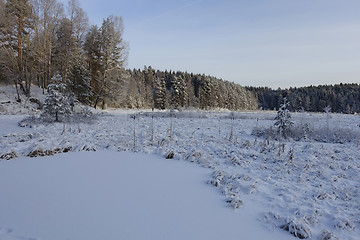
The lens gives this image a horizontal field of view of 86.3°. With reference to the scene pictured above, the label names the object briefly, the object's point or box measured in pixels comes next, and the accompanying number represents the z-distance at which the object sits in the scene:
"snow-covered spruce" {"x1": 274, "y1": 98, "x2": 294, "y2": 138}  9.52
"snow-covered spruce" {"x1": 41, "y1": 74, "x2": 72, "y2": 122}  11.39
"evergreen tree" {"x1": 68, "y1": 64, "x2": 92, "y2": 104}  20.61
